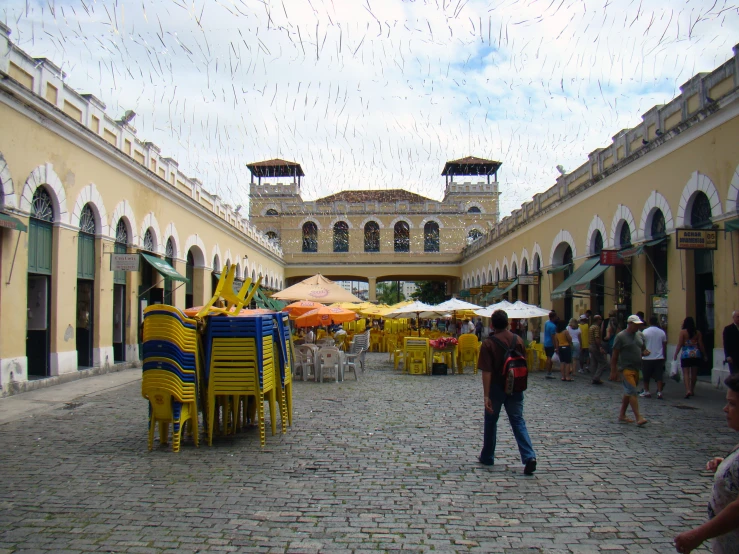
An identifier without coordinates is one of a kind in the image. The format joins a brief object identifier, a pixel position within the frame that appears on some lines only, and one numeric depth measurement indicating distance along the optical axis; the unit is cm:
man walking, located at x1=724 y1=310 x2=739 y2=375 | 845
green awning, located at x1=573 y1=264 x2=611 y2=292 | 1525
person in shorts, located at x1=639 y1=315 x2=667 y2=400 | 1057
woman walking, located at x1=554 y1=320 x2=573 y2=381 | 1344
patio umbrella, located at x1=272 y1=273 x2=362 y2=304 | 1573
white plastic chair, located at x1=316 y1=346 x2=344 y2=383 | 1278
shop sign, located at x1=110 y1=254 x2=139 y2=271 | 1397
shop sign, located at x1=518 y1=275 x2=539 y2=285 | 2378
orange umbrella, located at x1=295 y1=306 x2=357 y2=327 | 1429
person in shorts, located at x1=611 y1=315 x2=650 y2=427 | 784
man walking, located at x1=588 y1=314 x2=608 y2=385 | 1280
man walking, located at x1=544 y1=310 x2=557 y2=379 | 1430
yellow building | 1095
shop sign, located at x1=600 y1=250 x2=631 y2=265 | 1495
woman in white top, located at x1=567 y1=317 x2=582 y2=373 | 1437
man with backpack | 575
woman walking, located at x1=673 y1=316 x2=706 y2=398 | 1033
